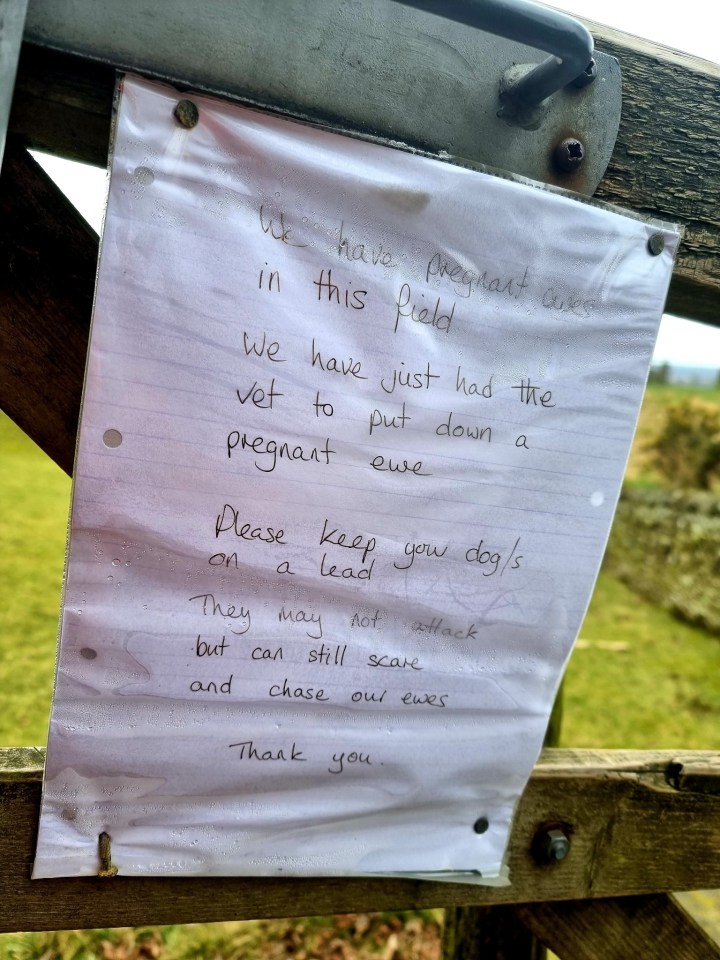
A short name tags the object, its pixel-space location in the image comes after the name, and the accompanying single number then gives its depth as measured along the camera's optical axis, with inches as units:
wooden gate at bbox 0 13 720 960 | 10.7
